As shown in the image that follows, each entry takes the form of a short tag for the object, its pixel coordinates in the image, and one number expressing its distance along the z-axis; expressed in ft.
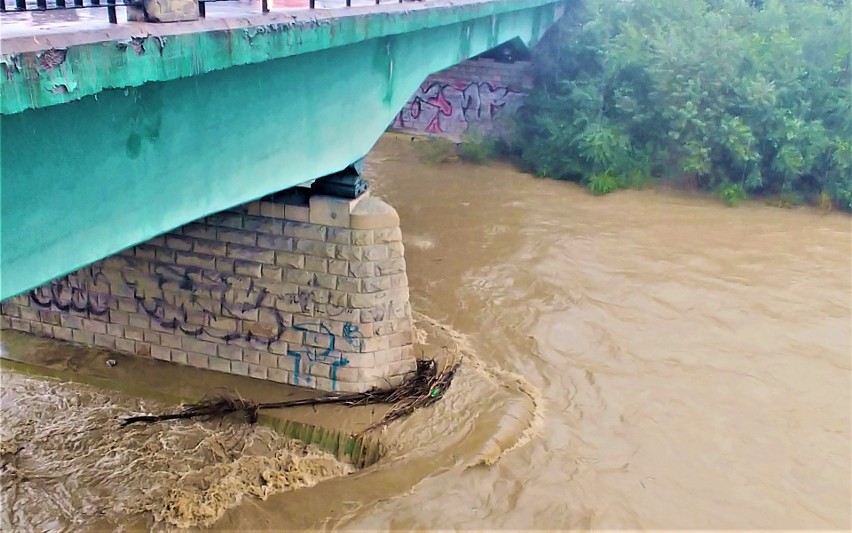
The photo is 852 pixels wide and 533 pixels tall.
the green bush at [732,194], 64.18
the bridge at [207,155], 16.37
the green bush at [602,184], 65.92
